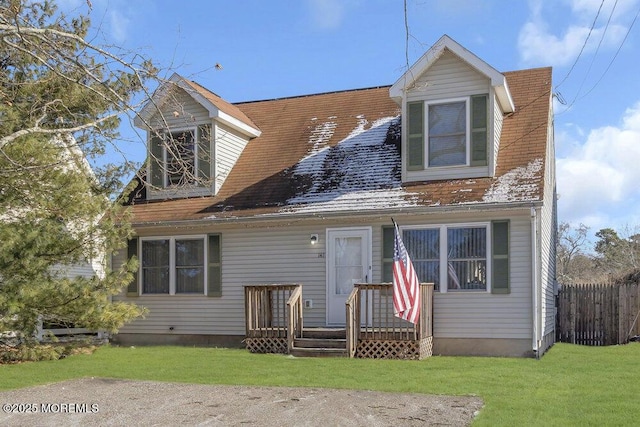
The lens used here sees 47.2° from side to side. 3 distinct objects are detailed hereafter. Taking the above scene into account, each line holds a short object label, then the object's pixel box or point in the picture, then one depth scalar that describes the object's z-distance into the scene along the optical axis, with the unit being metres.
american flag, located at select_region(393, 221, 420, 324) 12.27
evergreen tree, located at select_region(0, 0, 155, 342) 11.36
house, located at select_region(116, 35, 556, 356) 13.47
